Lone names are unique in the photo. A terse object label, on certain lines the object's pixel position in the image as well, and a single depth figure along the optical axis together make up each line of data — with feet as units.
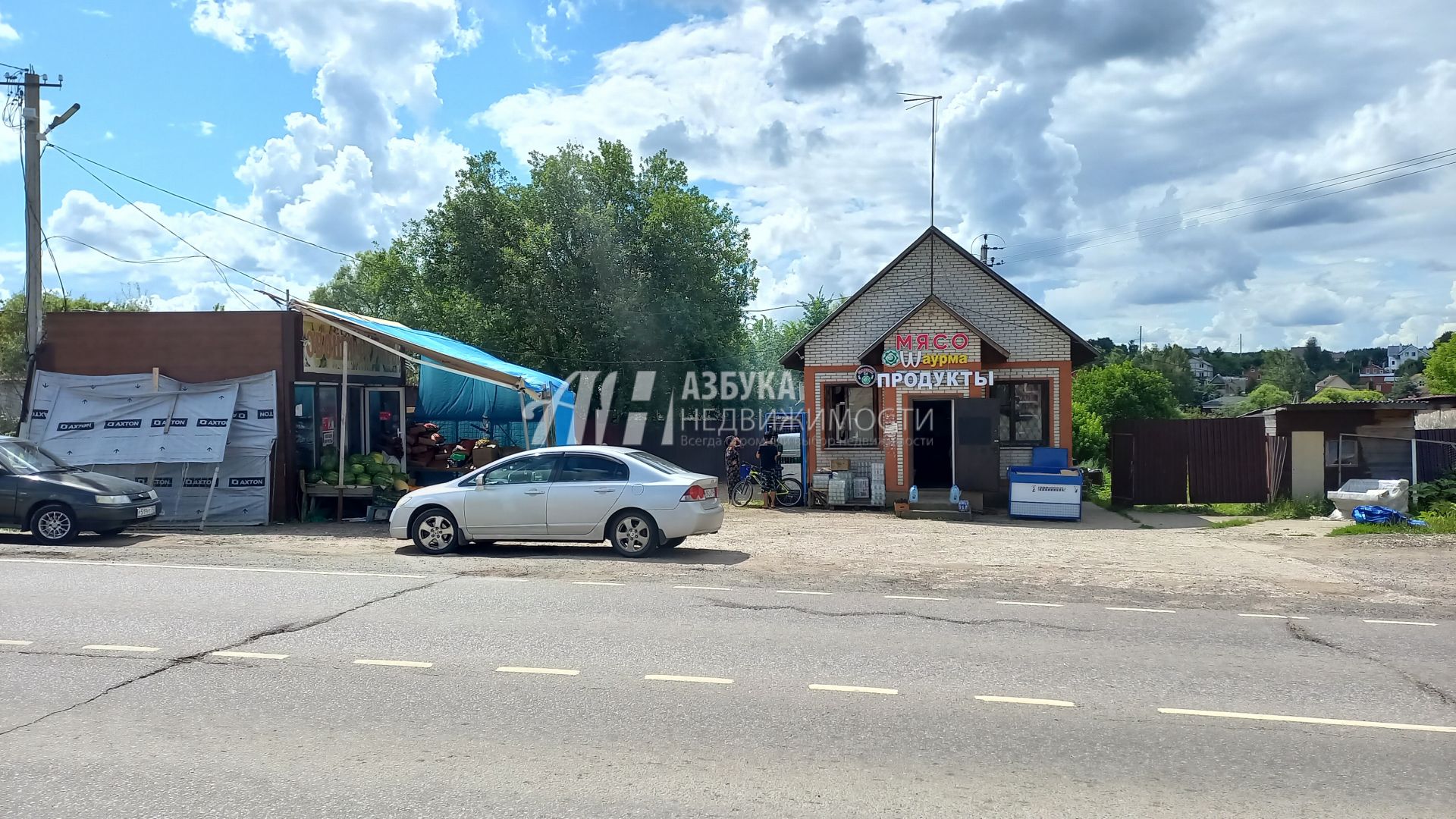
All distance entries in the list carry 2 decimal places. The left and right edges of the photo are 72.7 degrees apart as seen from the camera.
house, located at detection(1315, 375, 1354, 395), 323.78
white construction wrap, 55.11
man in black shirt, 70.08
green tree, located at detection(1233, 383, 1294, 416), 256.93
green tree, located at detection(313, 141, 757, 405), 103.45
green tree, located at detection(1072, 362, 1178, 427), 183.52
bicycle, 70.44
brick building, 67.21
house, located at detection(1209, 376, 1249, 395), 424.87
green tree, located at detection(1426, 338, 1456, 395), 158.71
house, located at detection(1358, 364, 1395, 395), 328.70
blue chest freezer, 61.62
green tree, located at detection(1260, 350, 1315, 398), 333.62
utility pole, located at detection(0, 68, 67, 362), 59.06
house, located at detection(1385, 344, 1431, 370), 472.03
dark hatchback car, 45.91
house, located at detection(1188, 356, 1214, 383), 491.72
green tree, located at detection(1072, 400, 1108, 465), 121.69
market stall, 56.44
